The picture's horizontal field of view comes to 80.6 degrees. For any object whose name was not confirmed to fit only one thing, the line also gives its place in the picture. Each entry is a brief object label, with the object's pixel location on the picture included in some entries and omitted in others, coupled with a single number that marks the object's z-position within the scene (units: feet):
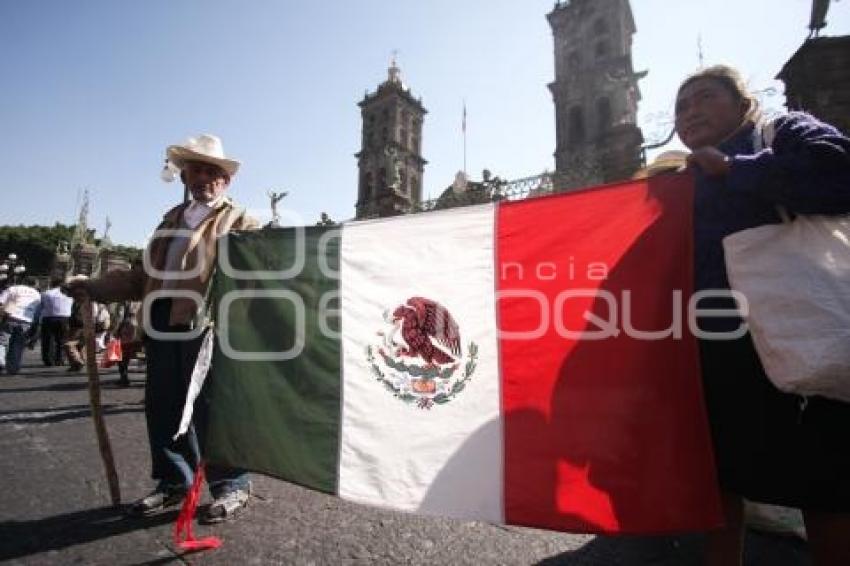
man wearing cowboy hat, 9.52
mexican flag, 6.31
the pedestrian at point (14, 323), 31.99
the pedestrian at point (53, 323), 35.29
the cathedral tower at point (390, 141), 147.33
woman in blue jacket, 4.92
